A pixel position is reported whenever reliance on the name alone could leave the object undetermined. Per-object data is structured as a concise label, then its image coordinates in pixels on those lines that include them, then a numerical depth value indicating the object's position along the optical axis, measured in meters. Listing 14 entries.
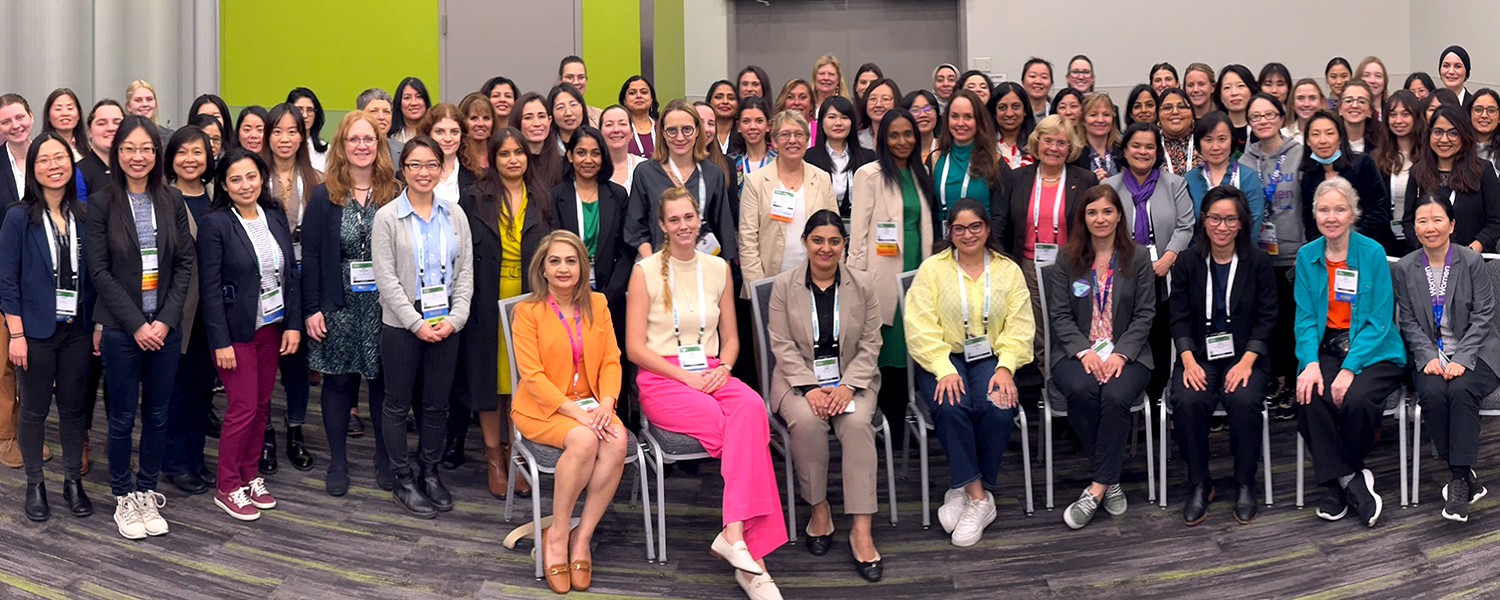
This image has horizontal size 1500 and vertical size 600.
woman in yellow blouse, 4.02
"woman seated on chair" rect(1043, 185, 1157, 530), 4.09
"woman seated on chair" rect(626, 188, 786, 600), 3.65
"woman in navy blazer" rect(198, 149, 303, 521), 3.89
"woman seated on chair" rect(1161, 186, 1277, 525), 4.07
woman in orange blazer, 3.62
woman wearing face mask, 4.59
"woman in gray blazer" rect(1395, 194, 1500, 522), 3.95
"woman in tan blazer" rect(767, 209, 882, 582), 3.82
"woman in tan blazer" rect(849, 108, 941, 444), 4.43
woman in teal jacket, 4.02
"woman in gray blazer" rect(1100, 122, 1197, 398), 4.50
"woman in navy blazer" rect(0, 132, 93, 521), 3.70
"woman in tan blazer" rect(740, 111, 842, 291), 4.39
